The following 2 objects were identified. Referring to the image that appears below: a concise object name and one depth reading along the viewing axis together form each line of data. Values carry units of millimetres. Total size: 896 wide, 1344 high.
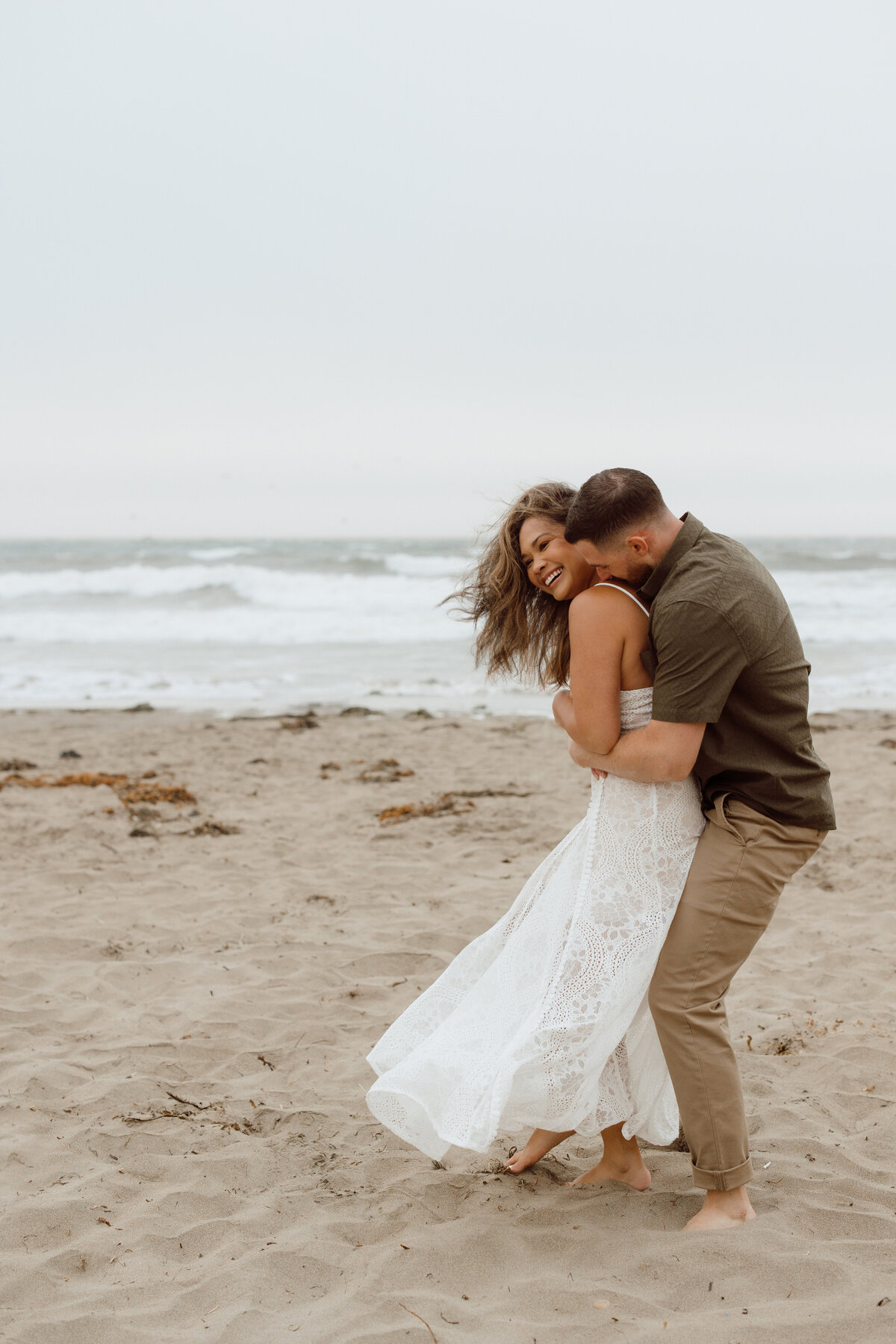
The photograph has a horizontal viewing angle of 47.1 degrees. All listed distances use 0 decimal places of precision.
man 2371
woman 2422
